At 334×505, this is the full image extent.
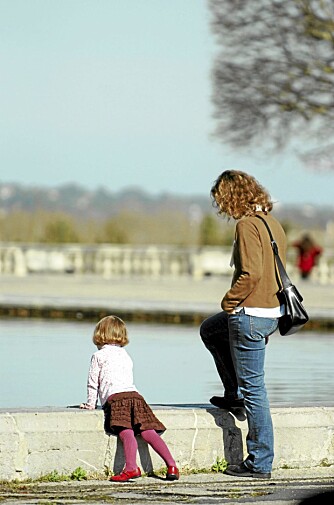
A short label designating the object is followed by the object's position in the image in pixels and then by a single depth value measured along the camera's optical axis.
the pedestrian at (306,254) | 75.44
